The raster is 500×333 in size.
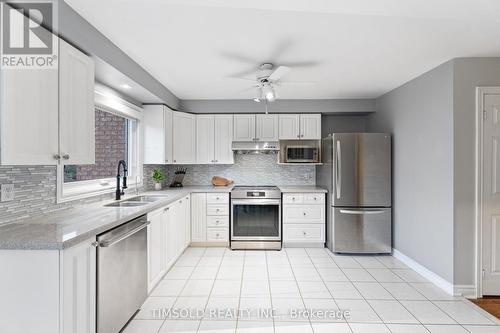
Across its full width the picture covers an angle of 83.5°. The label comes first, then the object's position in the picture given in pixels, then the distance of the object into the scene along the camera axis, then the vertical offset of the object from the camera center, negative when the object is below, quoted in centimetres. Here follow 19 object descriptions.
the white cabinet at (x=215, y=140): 467 +44
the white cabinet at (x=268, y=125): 467 +67
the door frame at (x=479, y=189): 274 -22
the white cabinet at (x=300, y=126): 466 +67
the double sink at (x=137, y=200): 289 -39
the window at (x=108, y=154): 258 +15
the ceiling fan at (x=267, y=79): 282 +92
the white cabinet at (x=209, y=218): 429 -80
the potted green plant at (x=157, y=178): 415 -18
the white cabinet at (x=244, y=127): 466 +65
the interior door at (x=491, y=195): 275 -28
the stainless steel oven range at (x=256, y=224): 424 -88
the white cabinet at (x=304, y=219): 429 -81
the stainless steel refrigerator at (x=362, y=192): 393 -36
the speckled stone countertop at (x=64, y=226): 145 -38
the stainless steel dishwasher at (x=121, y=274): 183 -80
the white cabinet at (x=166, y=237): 272 -81
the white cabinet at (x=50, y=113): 148 +32
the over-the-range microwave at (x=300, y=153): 458 +22
